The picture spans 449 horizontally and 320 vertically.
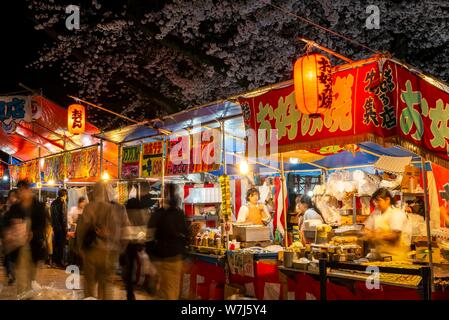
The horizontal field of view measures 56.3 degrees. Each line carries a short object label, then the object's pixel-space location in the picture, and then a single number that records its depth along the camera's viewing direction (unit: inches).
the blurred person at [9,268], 420.7
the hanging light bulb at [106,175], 590.6
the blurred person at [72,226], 530.9
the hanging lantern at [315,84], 269.0
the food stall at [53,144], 589.3
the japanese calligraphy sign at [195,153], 395.5
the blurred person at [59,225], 557.3
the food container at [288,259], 312.0
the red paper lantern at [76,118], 636.7
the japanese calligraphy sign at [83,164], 561.3
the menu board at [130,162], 491.8
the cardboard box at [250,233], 383.9
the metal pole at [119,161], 514.0
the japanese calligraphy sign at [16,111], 714.2
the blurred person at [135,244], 352.5
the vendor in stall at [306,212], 447.8
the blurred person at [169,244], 269.0
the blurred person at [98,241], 294.2
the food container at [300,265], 300.7
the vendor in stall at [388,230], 297.4
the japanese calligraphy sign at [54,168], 638.5
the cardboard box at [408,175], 391.9
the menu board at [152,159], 457.7
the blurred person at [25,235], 312.7
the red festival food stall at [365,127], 250.7
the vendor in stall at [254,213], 442.6
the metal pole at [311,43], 269.0
